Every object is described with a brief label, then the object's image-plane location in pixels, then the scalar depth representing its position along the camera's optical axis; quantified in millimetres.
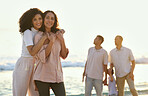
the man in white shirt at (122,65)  6133
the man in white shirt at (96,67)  6086
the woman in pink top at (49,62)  3480
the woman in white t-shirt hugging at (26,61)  3807
